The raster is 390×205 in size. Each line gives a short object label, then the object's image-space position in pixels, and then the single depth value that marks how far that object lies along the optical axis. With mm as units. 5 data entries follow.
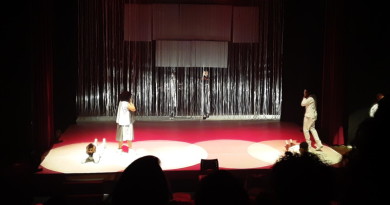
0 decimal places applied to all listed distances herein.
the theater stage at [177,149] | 6812
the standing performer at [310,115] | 8023
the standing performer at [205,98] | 11763
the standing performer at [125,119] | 7664
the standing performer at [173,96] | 11680
